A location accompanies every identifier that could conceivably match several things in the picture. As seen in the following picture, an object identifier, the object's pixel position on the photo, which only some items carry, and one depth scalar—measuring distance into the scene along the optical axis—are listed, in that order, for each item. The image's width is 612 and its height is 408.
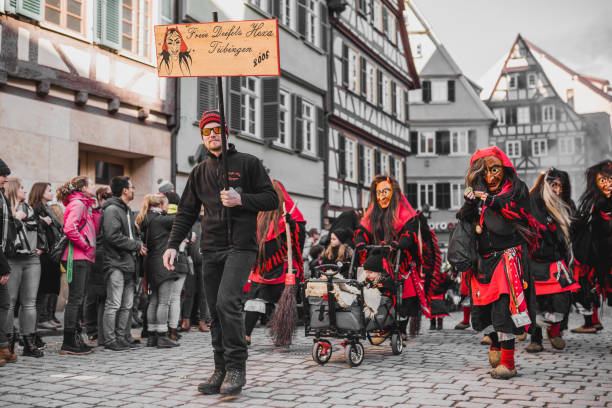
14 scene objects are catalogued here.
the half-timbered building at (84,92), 11.62
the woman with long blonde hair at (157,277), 8.41
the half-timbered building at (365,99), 24.44
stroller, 7.00
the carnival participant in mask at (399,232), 8.30
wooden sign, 5.61
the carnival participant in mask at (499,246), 6.39
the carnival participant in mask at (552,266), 7.98
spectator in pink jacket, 7.71
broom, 8.01
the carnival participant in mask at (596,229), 8.28
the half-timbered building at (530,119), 47.44
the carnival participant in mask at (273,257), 8.06
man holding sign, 5.37
